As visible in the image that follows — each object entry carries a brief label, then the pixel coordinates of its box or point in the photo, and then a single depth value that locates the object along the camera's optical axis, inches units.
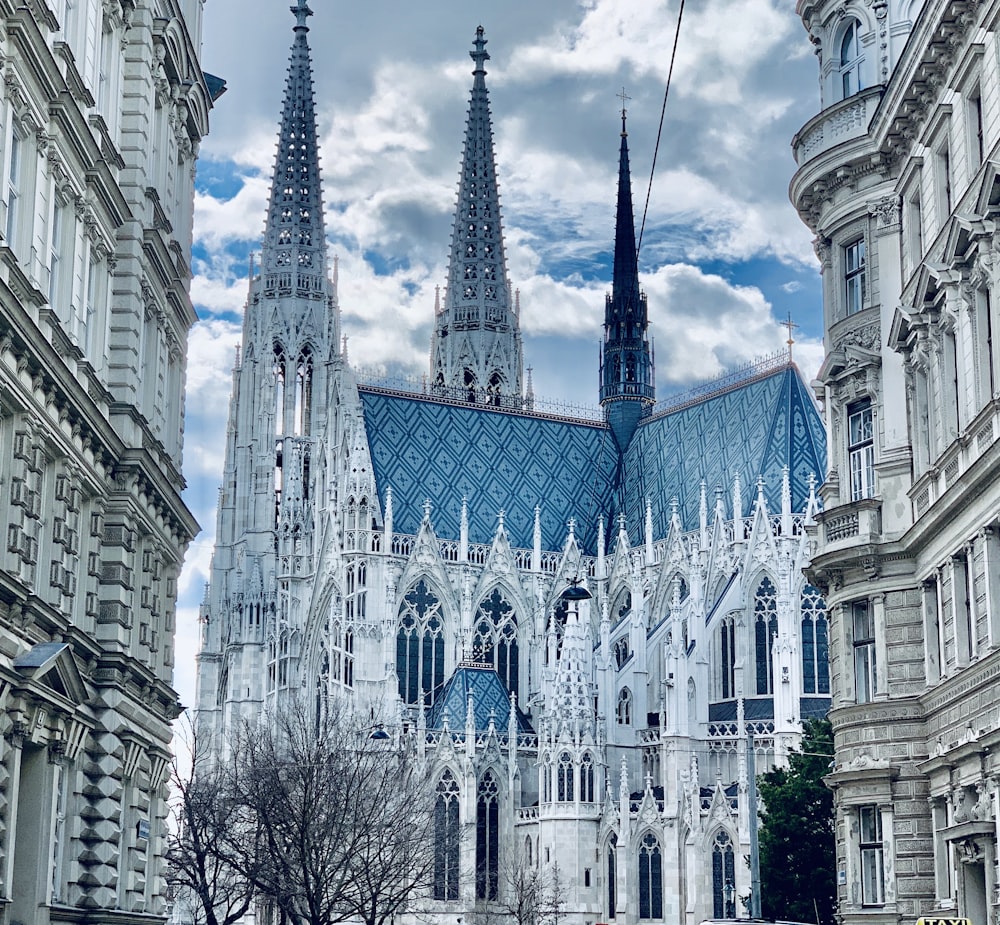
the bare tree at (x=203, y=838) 1702.8
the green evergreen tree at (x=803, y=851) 1786.4
